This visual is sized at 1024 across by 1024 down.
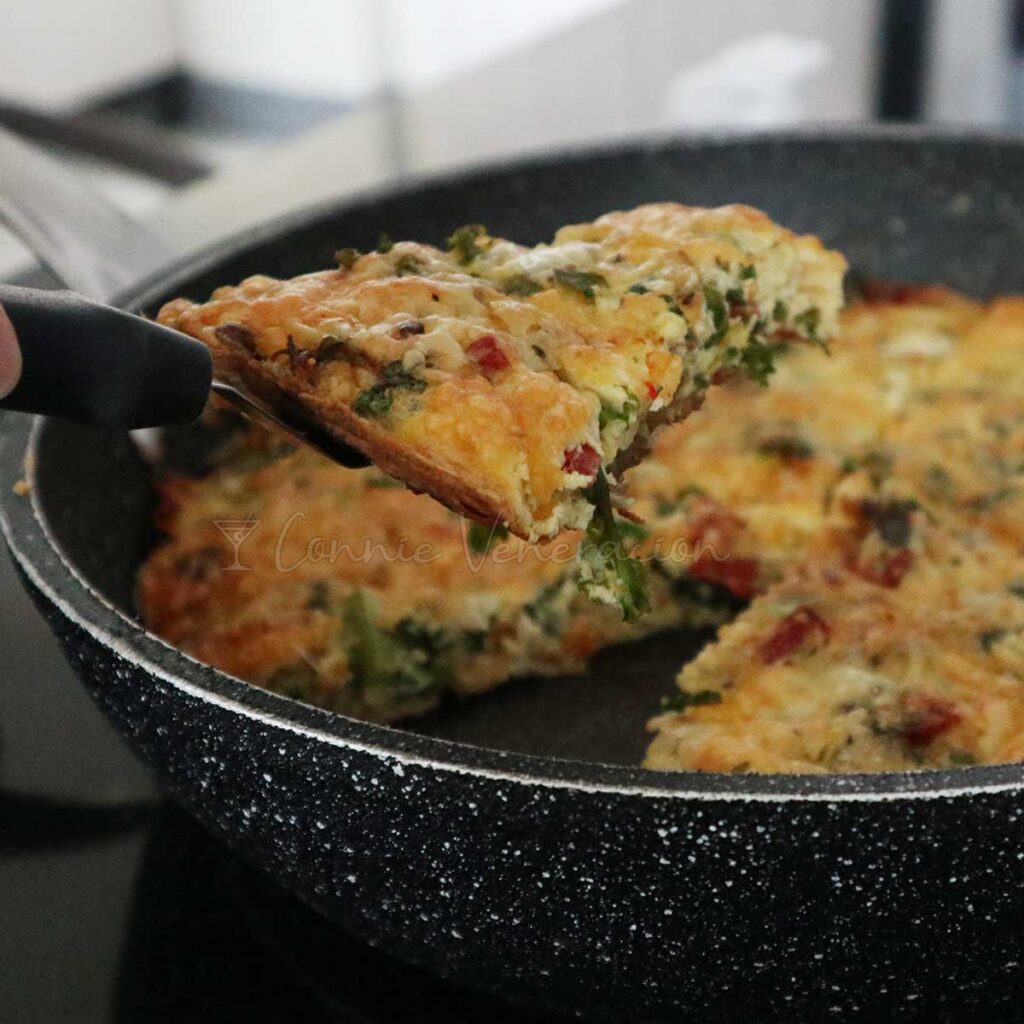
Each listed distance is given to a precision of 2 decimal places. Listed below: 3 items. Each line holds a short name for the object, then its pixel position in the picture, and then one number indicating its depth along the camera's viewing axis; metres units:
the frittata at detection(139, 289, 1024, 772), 0.57
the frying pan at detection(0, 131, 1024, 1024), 0.45
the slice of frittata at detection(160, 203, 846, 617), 0.49
